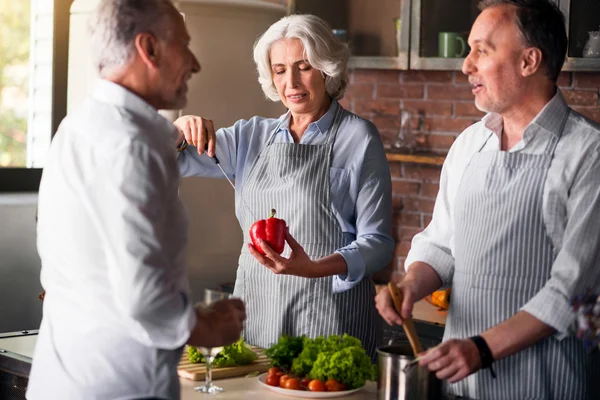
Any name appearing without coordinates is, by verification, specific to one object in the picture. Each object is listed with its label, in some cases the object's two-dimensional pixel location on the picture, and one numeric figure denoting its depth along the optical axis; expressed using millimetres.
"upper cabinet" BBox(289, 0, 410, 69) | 4348
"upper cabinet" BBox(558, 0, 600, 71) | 3807
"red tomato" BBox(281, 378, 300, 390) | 2166
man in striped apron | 2100
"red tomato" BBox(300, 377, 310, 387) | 2184
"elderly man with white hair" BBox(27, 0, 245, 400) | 1588
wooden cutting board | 2289
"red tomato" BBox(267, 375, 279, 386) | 2201
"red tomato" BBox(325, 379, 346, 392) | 2156
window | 4273
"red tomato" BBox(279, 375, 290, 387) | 2189
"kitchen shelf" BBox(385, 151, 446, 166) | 4461
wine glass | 1886
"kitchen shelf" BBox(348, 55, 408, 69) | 4352
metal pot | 1872
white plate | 2141
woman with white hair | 2818
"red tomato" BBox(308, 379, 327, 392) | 2154
